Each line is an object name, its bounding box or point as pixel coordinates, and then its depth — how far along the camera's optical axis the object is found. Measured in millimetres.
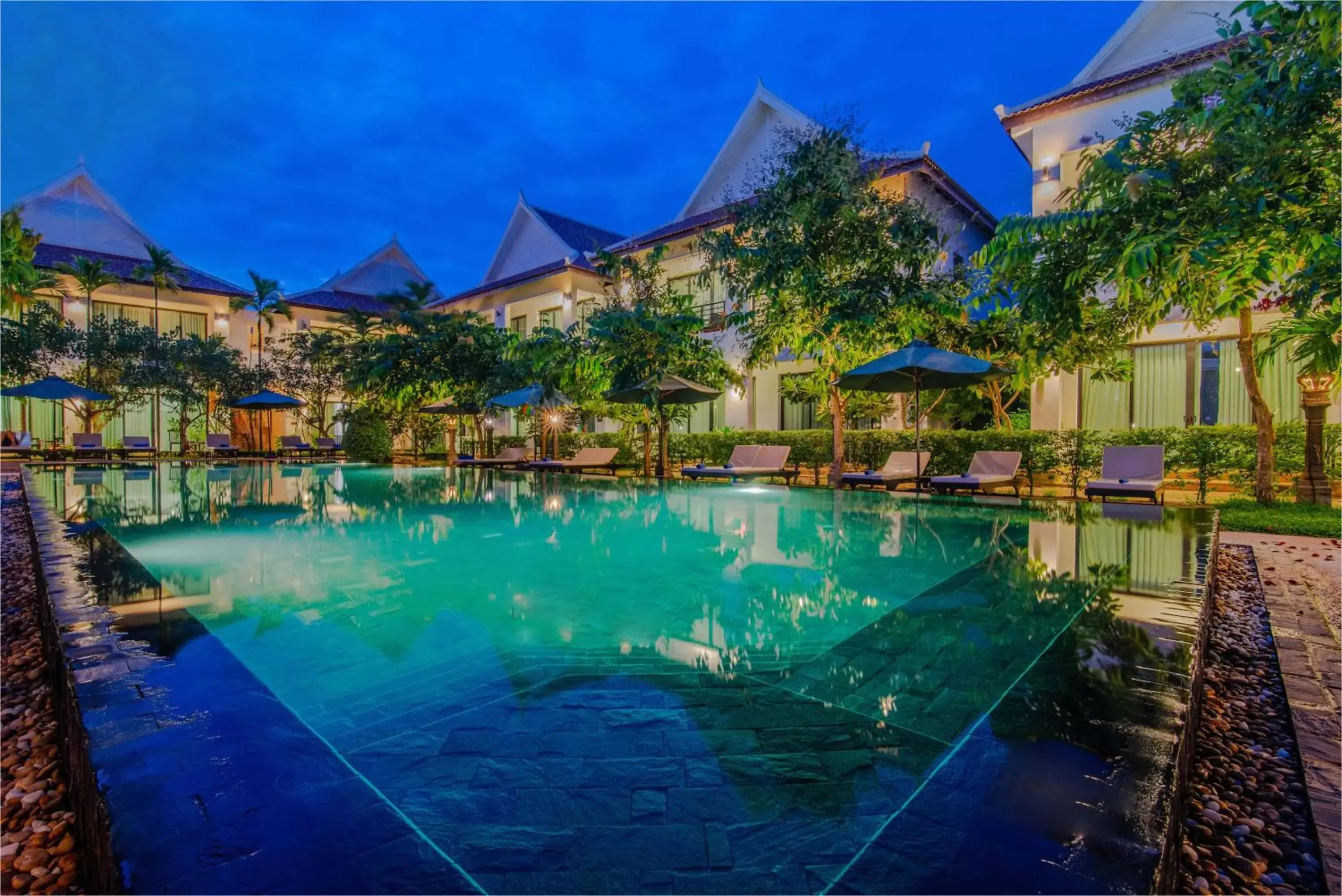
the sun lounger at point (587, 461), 18141
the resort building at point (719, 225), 18234
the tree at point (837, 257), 11672
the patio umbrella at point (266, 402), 23578
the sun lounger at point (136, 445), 25375
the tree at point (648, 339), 14266
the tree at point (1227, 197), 5527
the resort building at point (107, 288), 26500
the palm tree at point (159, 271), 26516
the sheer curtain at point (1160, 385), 14492
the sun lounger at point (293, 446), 28250
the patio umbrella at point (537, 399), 15844
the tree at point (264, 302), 29266
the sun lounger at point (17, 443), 22750
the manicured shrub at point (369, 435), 25297
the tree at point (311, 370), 27578
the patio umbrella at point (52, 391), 20188
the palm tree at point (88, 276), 24609
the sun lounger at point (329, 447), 28312
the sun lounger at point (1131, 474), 9781
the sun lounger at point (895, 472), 12461
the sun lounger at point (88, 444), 23188
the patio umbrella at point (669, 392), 13672
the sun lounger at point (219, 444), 27162
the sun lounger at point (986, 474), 11297
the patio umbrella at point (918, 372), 10305
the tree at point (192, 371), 24812
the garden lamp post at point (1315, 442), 9727
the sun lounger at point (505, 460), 20766
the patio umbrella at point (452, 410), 20250
